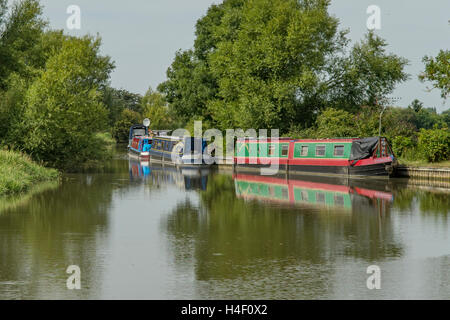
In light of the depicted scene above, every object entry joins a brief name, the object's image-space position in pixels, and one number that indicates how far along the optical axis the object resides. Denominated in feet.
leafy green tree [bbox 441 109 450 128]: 358.55
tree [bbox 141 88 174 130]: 313.32
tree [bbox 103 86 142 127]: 212.43
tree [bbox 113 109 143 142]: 341.41
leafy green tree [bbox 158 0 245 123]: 164.76
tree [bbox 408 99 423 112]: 344.51
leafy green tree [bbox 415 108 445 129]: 356.18
